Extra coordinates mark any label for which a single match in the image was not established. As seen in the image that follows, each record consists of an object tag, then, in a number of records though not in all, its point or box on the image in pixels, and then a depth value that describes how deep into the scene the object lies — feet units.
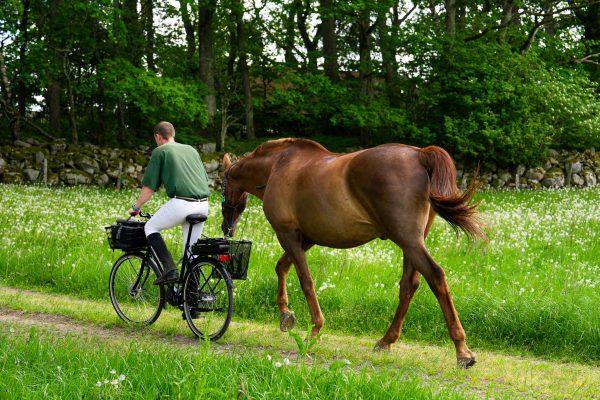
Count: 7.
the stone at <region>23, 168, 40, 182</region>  76.28
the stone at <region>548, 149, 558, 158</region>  89.81
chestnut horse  20.70
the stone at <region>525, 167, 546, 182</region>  86.74
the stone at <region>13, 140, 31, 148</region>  79.57
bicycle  23.63
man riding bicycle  24.26
